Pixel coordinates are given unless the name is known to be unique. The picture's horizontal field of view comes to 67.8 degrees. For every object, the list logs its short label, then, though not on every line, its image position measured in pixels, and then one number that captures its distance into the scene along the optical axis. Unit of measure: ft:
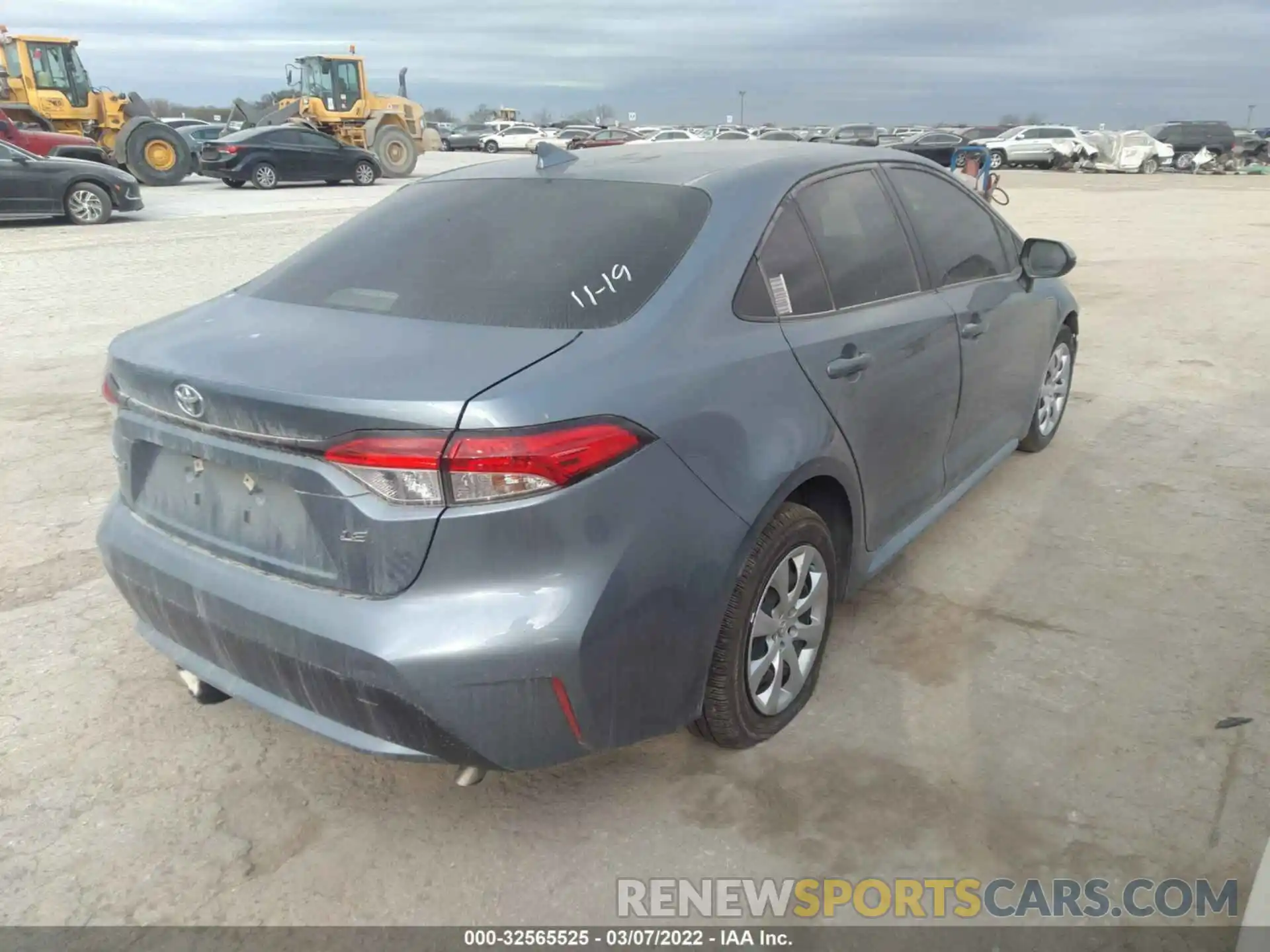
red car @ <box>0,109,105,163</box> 58.08
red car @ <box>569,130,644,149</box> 115.11
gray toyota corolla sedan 6.64
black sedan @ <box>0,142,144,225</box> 46.88
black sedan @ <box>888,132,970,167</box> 78.19
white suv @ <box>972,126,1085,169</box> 119.96
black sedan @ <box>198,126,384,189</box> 70.64
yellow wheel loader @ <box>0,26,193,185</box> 68.13
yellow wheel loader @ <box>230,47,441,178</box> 85.46
